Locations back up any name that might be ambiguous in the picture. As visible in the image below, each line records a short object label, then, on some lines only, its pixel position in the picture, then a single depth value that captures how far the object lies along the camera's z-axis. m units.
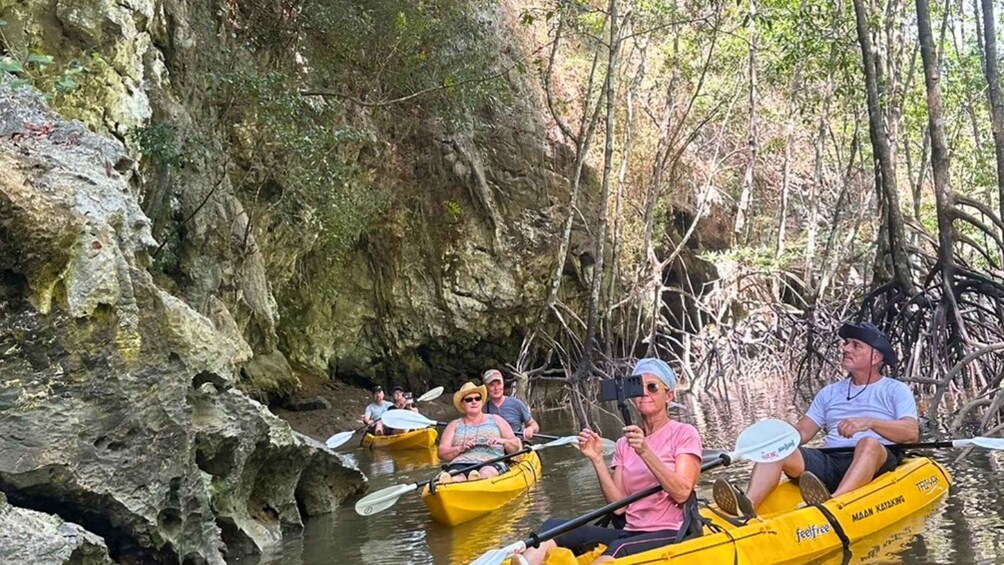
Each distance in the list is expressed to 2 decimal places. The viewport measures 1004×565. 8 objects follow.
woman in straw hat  6.93
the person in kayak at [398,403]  12.44
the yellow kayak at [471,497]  6.27
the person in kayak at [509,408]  8.02
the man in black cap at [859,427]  4.89
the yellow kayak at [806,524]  3.66
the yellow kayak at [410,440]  11.71
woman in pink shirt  3.54
